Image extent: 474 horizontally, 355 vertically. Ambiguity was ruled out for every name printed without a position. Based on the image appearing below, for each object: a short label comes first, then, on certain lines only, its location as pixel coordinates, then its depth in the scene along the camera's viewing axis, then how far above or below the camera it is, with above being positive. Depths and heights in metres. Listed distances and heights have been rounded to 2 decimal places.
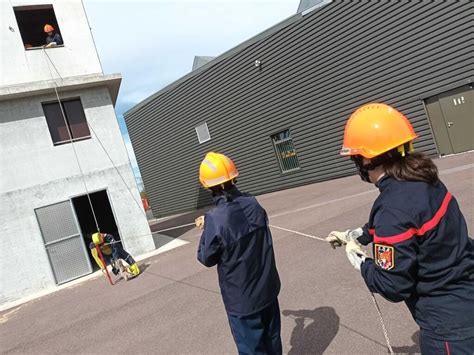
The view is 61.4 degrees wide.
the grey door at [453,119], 12.79 -0.50
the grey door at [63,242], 11.40 -0.75
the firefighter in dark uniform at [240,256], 2.93 -0.66
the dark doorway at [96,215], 15.71 -0.39
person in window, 12.09 +5.35
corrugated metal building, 13.22 +2.32
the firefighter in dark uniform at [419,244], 1.73 -0.56
